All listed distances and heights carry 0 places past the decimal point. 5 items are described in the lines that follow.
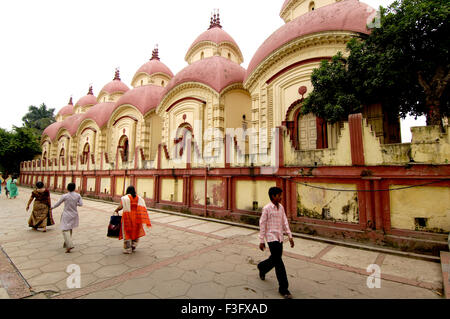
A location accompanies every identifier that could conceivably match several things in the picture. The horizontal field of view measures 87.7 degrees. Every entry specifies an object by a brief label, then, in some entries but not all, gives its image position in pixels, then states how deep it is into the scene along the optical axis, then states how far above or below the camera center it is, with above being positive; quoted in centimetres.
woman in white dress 504 -82
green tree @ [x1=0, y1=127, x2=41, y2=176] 2944 +382
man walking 322 -80
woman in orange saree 494 -92
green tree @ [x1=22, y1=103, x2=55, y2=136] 4490 +1226
